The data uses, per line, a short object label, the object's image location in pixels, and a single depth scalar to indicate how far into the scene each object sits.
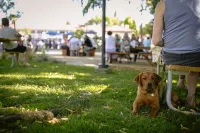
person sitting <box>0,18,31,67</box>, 8.91
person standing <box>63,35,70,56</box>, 20.84
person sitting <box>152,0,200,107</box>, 3.57
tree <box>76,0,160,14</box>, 9.20
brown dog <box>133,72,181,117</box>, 3.84
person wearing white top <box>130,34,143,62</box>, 14.19
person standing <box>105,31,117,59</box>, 13.70
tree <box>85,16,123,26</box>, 74.00
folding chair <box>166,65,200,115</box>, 3.58
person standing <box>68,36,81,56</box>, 19.98
